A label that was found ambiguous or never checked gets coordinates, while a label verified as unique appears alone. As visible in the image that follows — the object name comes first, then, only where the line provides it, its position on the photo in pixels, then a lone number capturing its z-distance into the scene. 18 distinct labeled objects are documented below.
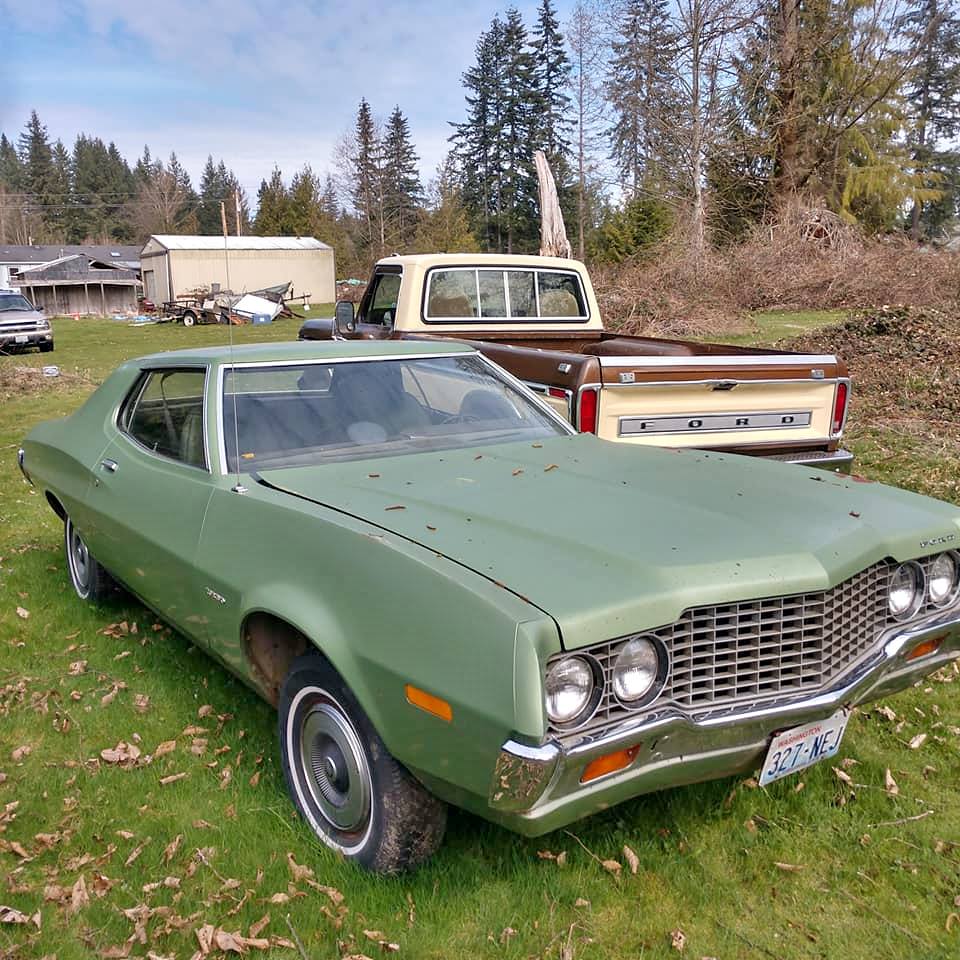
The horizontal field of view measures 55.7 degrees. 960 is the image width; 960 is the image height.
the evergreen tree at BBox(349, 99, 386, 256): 59.22
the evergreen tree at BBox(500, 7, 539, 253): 56.53
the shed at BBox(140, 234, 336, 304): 50.47
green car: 2.25
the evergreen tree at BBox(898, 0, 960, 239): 46.41
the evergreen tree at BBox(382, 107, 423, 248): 60.62
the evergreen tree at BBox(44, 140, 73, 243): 99.62
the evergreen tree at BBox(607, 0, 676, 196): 25.62
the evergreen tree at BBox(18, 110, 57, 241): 100.75
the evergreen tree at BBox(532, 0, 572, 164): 56.28
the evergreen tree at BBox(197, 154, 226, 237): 96.56
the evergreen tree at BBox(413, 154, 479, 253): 49.09
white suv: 24.14
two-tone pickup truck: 5.15
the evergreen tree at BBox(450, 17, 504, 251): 57.84
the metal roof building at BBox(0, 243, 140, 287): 70.06
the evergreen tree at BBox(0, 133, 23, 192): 104.38
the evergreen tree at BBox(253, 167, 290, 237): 68.19
